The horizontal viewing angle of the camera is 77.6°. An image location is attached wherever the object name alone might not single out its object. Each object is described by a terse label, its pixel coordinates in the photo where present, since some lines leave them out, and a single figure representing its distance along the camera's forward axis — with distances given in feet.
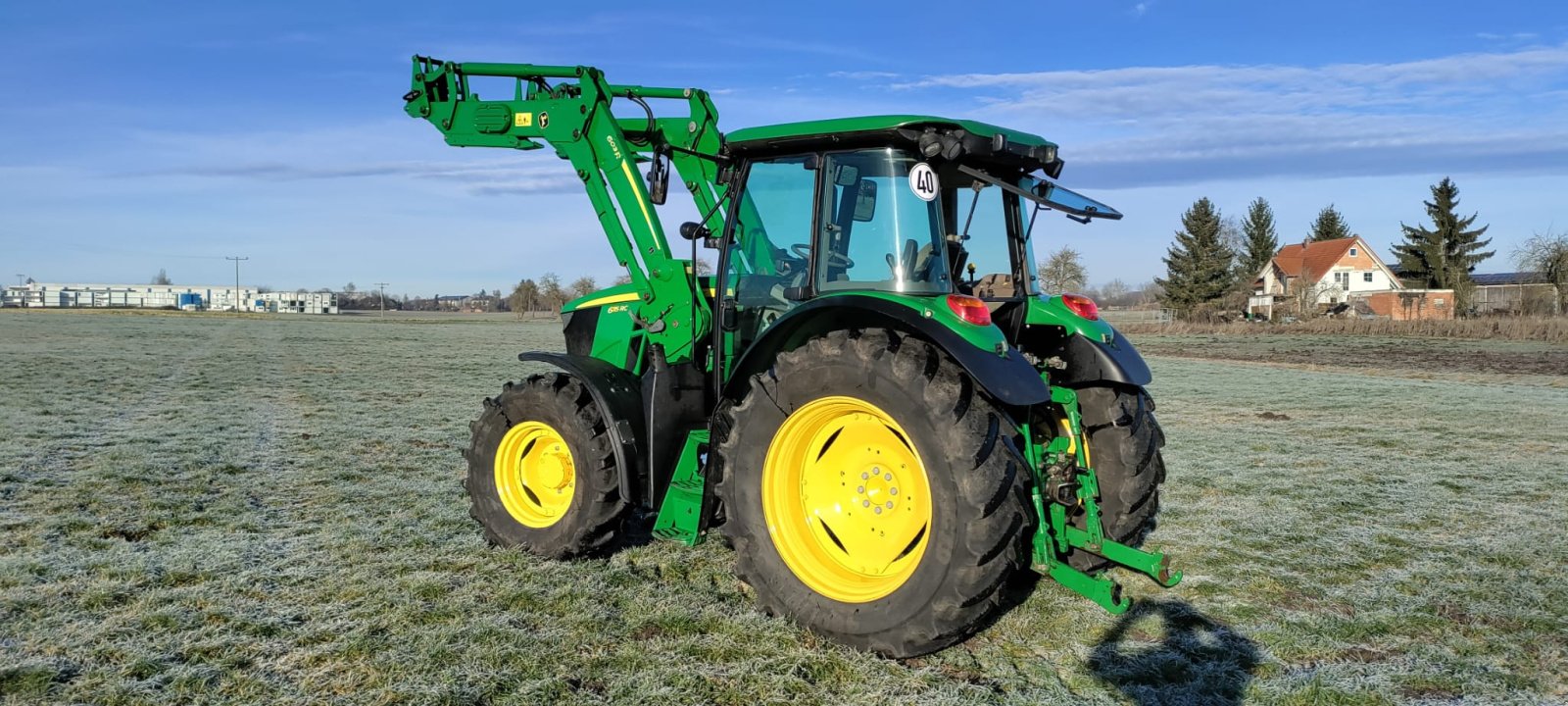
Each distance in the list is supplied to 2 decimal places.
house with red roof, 194.39
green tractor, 13.61
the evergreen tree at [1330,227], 272.92
